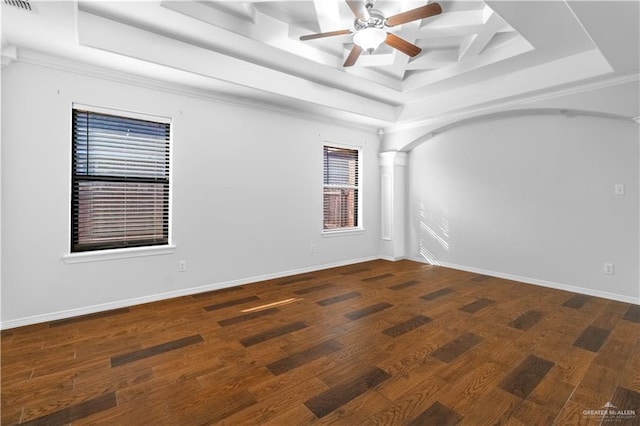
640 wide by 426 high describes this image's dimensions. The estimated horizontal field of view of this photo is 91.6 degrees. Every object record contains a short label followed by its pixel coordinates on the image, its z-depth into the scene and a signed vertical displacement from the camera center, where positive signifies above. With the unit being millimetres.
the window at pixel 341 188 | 5605 +500
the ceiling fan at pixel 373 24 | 2416 +1594
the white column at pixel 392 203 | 5996 +232
